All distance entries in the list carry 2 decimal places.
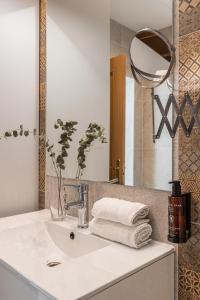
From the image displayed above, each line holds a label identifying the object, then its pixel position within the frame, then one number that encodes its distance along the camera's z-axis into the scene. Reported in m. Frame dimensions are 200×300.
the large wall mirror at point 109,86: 1.05
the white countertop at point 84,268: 0.70
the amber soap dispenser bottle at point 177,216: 0.87
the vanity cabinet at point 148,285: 0.76
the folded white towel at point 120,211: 0.98
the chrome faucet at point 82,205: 1.23
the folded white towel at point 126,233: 0.96
